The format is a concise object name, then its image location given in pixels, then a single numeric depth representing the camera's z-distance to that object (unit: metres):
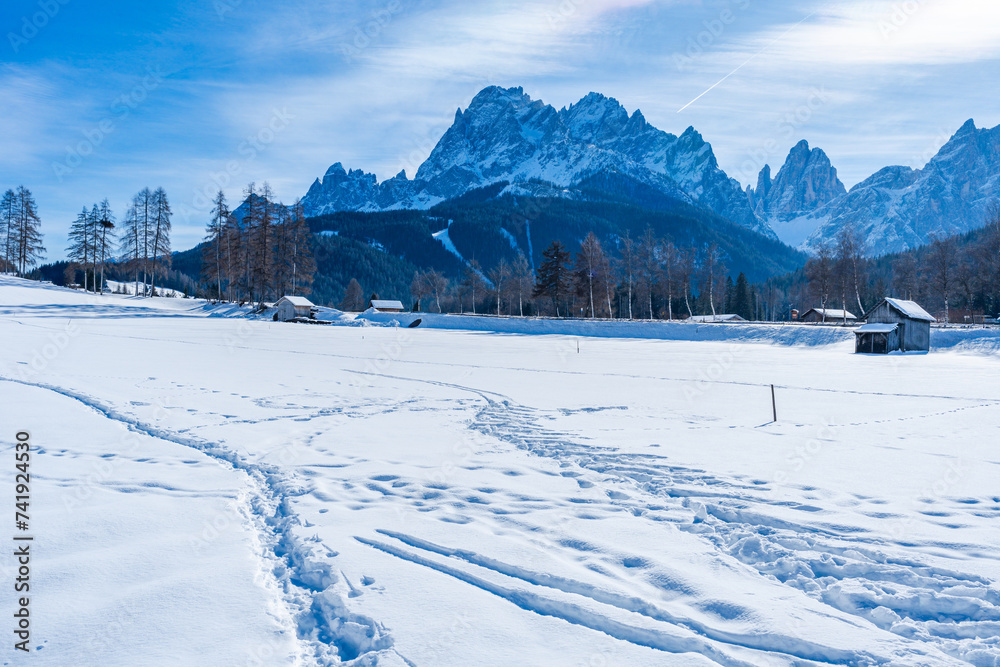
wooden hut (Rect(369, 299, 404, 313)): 81.19
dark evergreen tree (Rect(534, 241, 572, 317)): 70.38
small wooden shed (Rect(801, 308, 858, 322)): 79.78
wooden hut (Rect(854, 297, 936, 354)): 40.31
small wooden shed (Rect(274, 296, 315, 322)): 61.98
